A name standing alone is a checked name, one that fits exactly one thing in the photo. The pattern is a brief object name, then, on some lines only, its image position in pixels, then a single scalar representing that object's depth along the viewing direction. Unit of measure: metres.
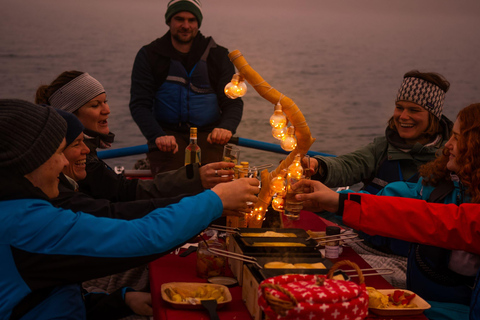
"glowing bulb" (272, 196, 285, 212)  1.90
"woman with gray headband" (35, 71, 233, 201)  2.18
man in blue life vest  3.38
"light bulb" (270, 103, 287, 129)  1.73
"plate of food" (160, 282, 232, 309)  1.41
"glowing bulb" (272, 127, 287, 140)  1.76
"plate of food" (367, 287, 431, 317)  1.40
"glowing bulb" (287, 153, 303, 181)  1.83
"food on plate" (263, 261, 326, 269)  1.40
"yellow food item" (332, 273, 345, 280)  1.33
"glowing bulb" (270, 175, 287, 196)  1.84
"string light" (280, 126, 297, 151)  1.76
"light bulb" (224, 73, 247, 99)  1.73
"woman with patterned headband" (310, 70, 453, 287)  2.60
